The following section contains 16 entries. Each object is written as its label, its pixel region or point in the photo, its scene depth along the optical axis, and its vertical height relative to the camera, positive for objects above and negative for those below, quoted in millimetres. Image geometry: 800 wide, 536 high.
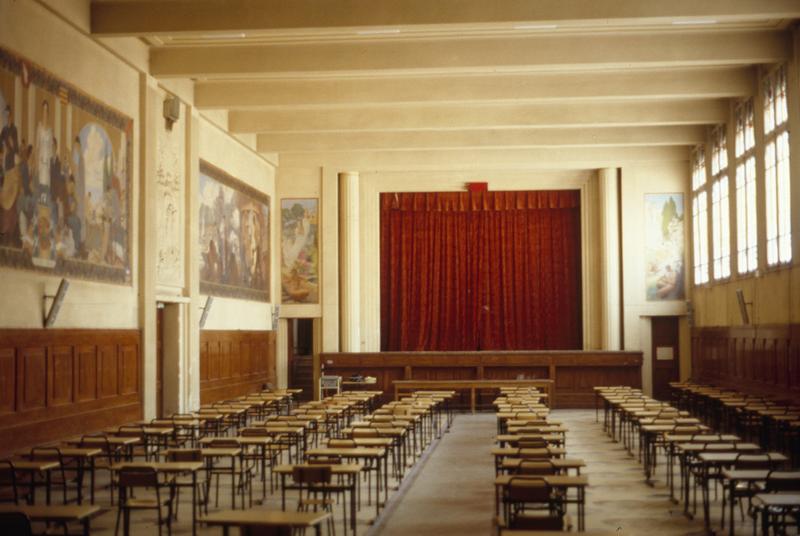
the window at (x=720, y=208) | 26891 +2738
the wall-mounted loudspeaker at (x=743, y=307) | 24156 +14
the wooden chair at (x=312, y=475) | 10266 -1677
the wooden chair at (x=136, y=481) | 10023 -1681
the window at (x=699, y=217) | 29578 +2722
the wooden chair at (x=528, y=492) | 9469 -1733
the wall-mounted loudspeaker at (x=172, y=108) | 21859 +4483
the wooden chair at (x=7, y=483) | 10812 -2088
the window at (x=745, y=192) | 23938 +2826
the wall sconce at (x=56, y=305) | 16047 +155
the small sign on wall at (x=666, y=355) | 32312 -1503
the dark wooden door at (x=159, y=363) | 22406 -1119
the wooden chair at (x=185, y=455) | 11586 -1644
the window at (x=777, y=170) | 21047 +2977
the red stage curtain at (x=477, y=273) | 34500 +1294
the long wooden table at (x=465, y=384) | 28344 -2093
